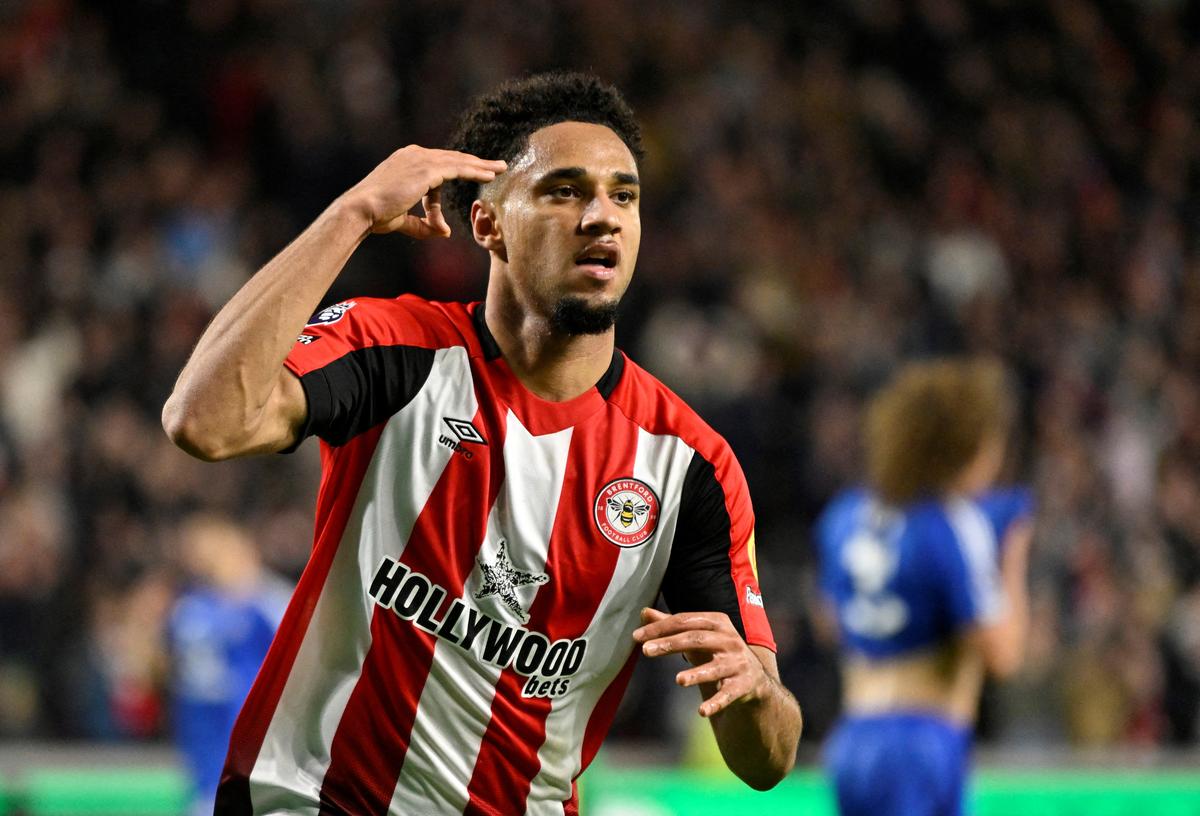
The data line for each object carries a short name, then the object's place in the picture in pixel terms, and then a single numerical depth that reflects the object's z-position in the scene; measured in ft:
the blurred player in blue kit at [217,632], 61.52
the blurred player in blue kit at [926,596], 35.76
